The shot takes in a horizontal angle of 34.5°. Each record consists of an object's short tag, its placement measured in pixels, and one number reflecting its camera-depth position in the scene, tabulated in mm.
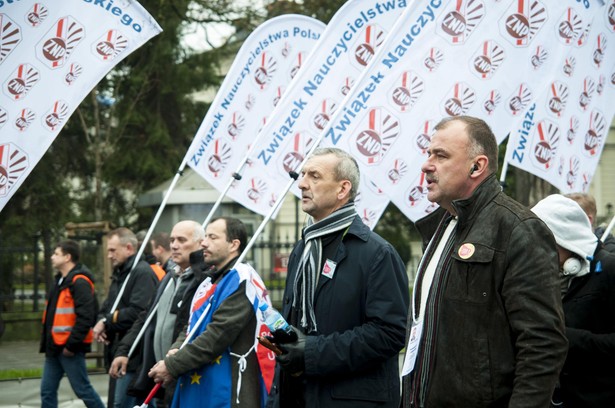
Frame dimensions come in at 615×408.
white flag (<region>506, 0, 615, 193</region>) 7141
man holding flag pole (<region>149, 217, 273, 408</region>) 5980
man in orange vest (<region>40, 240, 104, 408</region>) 9391
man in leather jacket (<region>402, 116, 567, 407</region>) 3348
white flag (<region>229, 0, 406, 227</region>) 8398
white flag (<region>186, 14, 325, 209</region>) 9648
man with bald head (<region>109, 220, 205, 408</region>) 7043
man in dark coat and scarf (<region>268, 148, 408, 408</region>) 4730
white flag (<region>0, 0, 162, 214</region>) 6094
